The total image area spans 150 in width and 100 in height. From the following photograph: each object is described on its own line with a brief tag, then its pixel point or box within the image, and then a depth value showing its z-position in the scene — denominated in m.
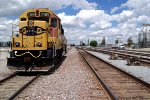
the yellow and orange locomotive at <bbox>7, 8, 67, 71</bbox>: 7.59
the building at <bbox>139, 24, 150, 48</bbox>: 52.41
